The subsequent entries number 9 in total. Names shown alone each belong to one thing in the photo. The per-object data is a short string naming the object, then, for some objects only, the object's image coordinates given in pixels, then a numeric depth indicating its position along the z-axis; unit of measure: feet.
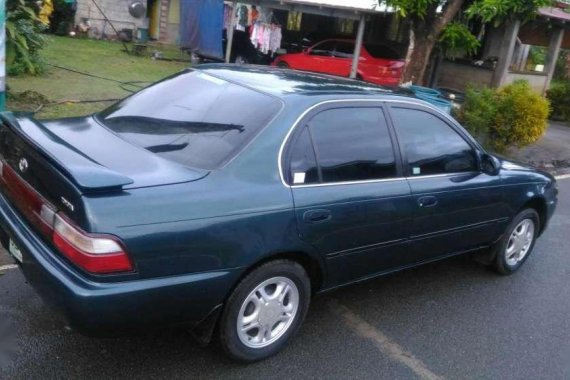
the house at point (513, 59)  44.60
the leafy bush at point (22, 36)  26.03
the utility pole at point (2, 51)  17.32
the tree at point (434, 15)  32.91
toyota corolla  8.63
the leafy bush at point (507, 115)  30.66
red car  48.96
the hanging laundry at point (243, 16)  51.19
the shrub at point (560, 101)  55.11
